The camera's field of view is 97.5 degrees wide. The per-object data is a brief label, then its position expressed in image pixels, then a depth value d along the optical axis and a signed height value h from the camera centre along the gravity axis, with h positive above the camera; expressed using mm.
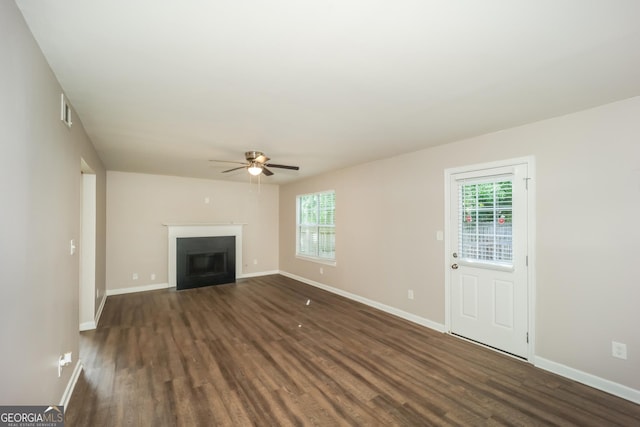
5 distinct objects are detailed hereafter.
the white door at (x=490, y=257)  2982 -494
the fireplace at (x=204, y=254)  5973 -882
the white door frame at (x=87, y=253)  3734 -509
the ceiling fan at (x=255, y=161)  3768 +738
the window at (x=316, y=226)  5871 -239
